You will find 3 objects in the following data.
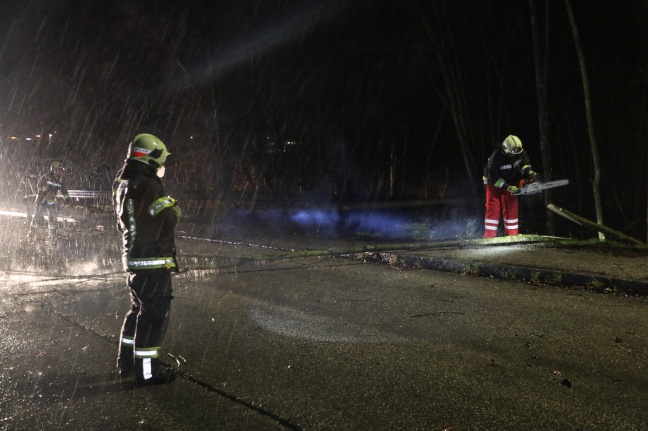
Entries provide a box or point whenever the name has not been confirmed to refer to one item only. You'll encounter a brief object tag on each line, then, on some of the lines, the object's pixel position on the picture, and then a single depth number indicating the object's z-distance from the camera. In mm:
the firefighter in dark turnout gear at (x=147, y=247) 3971
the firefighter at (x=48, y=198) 15367
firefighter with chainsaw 9945
